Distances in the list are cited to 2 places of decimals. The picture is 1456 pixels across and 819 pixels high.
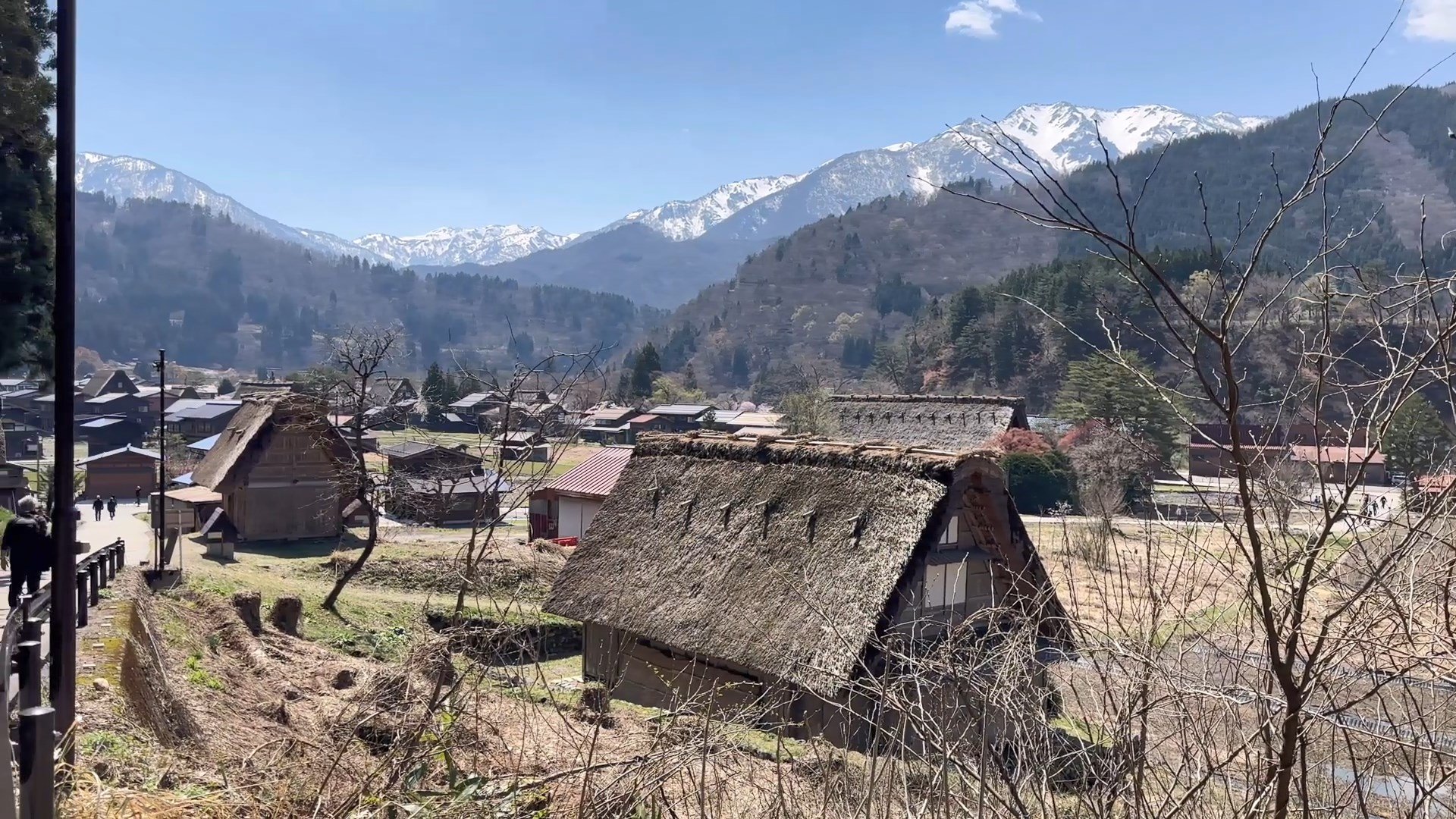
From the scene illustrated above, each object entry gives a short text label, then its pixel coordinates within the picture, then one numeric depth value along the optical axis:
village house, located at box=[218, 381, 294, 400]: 55.67
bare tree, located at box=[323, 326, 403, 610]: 18.22
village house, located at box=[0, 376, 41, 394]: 75.61
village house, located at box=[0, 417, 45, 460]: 55.50
